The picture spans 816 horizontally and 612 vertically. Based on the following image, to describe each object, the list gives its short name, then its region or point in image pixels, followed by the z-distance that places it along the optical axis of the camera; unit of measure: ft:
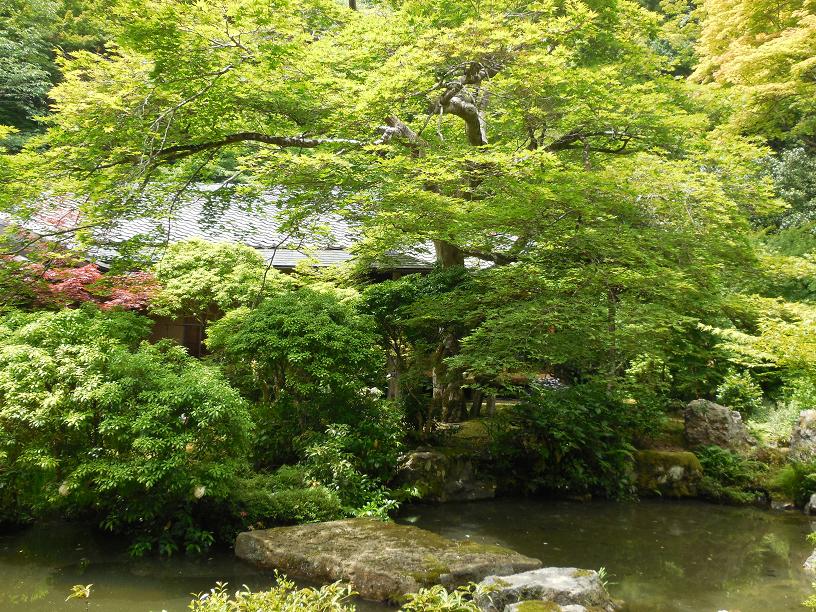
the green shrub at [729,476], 32.68
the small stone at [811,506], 30.01
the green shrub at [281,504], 23.11
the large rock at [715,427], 35.70
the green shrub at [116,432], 20.34
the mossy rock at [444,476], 30.04
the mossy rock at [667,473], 33.53
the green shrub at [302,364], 26.48
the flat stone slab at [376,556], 18.17
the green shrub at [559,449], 32.48
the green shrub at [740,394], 40.70
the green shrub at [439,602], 13.76
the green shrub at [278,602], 12.07
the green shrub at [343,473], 25.23
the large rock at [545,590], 16.69
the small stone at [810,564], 22.03
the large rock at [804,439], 32.01
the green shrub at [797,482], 30.73
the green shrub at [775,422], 37.24
